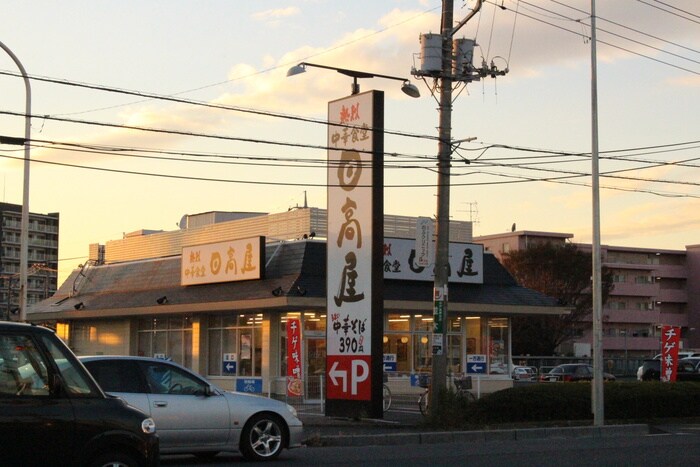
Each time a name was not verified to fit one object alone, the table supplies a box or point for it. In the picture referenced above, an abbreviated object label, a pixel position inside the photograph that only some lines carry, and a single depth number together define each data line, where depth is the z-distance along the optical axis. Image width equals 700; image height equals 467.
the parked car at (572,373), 49.72
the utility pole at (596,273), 22.22
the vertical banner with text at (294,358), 28.48
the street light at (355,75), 23.16
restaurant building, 34.75
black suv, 8.56
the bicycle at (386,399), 28.02
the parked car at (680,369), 46.22
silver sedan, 14.11
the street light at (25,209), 25.12
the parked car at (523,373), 55.91
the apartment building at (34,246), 129.12
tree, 72.88
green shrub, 22.41
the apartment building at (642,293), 96.25
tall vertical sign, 23.73
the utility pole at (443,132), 22.55
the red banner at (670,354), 35.34
